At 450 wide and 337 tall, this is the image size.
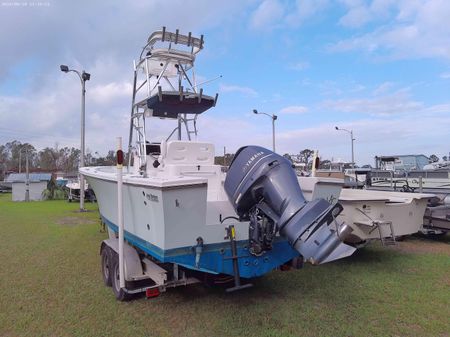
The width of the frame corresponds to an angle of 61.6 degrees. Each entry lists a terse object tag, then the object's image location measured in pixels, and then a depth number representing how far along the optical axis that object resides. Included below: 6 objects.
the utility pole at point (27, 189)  21.53
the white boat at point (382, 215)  6.10
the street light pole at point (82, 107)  15.13
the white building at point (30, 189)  21.64
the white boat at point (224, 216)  3.28
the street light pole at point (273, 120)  24.62
